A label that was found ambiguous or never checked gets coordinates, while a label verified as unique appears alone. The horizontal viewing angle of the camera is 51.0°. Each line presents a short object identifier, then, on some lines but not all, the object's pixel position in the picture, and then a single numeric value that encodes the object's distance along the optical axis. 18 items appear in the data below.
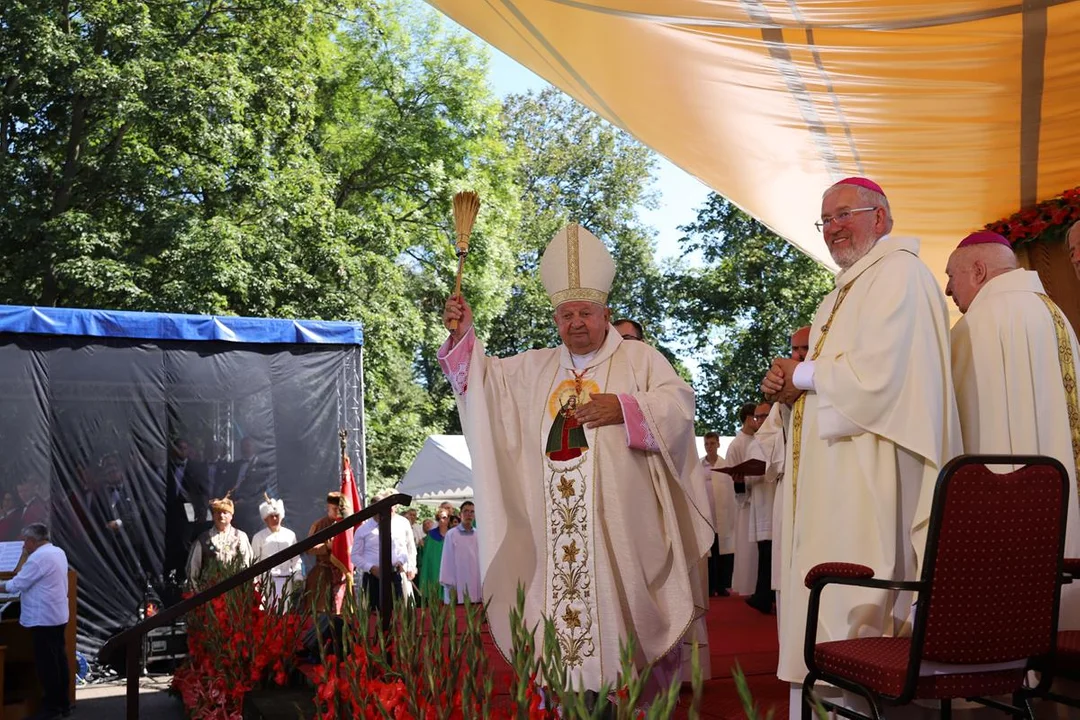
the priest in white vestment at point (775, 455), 7.22
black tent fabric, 11.05
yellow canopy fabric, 6.13
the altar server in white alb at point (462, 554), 13.29
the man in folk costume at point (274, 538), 11.02
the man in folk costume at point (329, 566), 8.44
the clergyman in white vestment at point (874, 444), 3.51
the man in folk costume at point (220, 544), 10.82
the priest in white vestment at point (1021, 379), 3.87
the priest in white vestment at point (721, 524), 11.79
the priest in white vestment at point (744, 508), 9.94
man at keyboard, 9.23
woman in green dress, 14.71
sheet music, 10.23
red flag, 10.60
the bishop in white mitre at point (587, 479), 4.69
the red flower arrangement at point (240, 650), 6.93
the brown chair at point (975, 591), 2.78
